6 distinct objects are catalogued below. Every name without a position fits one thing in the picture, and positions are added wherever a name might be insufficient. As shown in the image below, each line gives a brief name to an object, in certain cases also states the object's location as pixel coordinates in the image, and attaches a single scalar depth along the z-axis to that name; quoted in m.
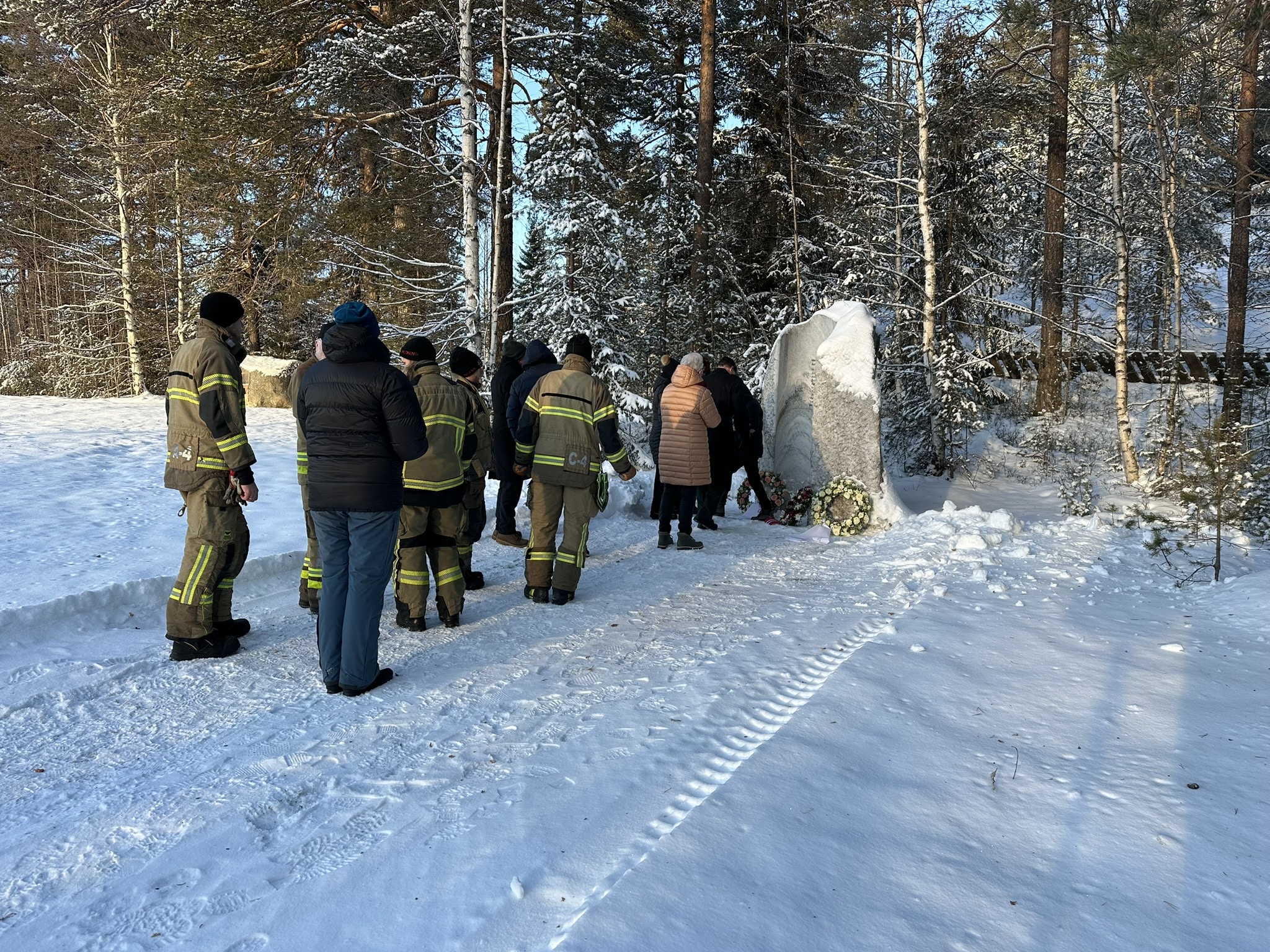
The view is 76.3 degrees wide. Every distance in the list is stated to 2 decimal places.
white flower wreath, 9.49
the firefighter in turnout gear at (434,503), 5.36
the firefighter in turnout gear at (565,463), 6.20
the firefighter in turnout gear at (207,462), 4.69
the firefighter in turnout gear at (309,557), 5.59
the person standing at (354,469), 4.24
